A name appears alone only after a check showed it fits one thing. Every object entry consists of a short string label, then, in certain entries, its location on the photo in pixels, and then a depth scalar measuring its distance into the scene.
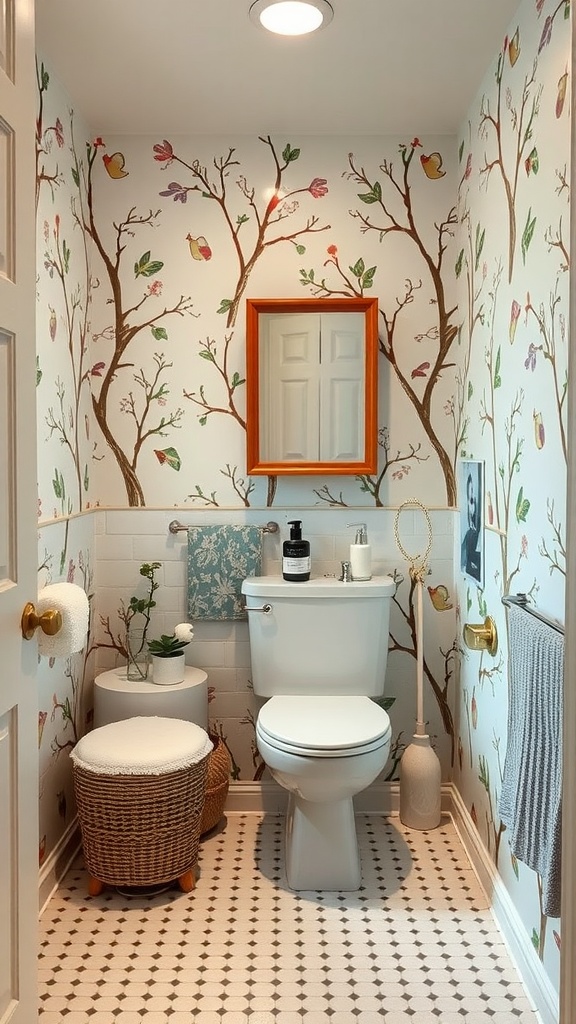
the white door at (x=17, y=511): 1.28
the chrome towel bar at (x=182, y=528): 2.86
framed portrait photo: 2.46
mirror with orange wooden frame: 2.77
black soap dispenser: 2.73
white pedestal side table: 2.60
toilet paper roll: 1.42
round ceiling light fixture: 1.98
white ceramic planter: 2.68
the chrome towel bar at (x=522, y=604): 1.75
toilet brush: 2.75
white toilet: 2.26
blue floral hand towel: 2.84
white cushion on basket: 2.24
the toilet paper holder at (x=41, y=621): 1.34
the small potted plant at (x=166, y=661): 2.68
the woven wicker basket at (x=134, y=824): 2.25
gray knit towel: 1.58
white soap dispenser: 2.75
